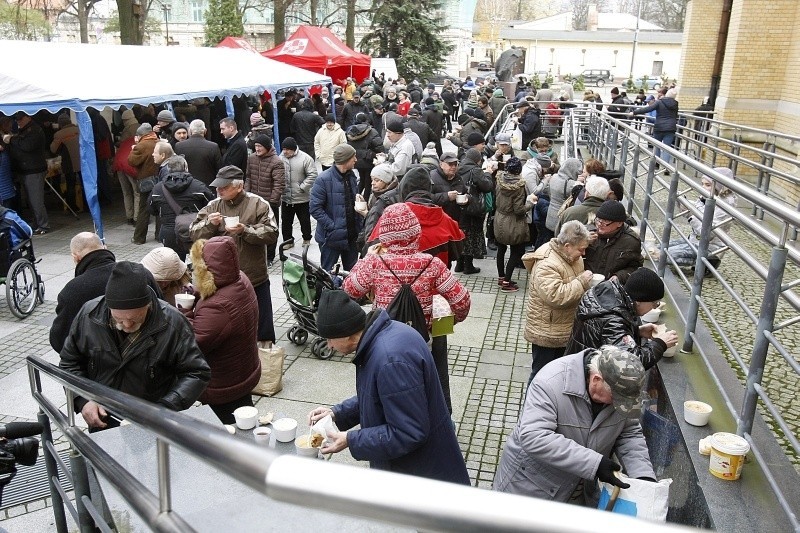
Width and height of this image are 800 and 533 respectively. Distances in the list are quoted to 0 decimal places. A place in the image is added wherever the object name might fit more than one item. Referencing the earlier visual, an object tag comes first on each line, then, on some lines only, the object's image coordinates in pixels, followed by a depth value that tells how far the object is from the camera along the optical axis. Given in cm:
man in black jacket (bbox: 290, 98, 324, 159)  1617
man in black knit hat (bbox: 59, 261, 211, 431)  361
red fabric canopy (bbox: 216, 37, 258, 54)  2339
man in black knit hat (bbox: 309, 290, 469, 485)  306
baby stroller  664
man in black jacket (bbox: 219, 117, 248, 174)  1074
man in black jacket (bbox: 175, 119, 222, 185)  1035
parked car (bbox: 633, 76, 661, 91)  5462
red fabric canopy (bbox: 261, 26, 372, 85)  2392
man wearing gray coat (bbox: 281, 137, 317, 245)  952
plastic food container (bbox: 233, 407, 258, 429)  403
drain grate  425
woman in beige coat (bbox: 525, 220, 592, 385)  492
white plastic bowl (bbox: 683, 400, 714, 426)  387
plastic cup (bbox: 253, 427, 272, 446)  385
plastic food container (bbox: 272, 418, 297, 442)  391
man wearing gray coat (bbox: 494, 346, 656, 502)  304
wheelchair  776
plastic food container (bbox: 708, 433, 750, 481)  337
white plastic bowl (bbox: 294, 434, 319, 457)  363
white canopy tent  1021
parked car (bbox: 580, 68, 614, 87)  6206
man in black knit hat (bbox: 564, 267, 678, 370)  404
